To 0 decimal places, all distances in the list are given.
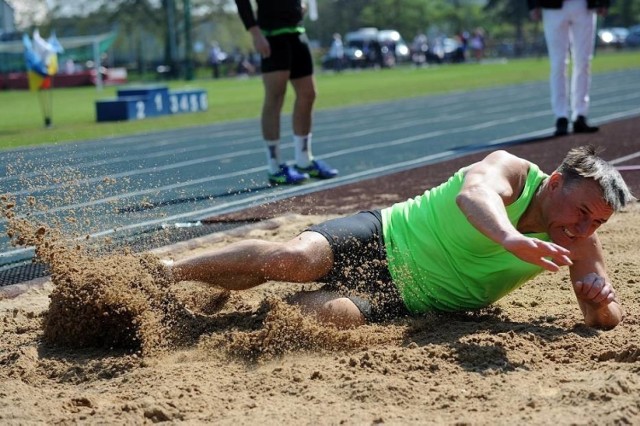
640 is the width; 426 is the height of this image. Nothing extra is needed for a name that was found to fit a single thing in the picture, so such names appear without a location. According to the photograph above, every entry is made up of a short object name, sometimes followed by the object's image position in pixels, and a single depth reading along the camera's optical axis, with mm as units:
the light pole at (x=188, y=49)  37656
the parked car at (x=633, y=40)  55406
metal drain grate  5238
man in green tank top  3783
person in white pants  11172
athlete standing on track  8406
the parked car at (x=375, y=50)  49594
